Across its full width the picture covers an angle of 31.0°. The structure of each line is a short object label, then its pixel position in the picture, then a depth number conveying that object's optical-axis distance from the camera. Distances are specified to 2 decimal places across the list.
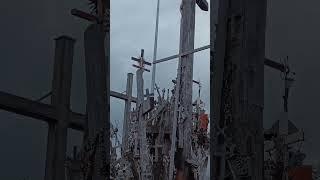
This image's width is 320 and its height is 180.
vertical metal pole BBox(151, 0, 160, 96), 17.09
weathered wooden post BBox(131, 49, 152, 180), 17.44
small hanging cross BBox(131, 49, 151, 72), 19.98
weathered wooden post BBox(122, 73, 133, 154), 17.56
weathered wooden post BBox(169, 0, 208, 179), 15.32
